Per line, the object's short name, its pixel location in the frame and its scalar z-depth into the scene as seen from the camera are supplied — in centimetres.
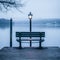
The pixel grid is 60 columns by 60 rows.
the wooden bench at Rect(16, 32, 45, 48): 922
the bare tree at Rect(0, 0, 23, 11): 773
